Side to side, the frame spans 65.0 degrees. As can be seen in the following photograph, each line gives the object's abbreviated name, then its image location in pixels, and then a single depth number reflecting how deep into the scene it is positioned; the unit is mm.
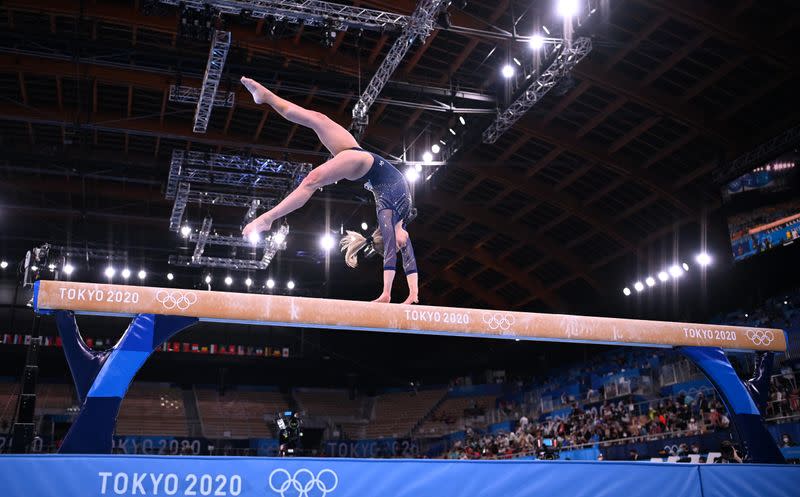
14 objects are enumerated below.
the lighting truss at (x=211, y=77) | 11555
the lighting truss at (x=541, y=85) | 11719
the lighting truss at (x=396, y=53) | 11312
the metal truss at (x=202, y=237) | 18578
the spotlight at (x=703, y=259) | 19078
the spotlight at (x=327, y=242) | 19450
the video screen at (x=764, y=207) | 14648
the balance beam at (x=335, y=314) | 4613
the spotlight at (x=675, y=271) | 20109
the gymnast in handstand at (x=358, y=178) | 4516
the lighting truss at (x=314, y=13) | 10687
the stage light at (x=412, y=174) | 17503
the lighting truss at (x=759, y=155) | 14172
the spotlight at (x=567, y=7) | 10672
